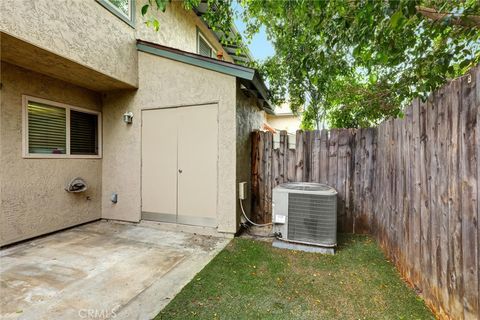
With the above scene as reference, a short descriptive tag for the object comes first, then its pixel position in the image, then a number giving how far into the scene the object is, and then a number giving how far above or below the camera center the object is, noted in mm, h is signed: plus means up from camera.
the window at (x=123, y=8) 4541 +3136
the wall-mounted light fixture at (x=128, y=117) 5238 +946
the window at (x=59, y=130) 4293 +586
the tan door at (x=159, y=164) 4918 -104
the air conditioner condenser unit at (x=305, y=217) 3682 -931
